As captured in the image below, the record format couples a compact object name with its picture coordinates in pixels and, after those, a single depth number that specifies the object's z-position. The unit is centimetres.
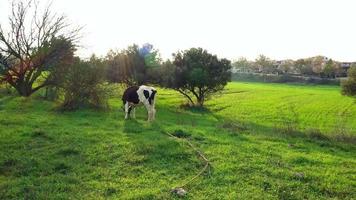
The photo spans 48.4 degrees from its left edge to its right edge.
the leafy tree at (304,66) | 14675
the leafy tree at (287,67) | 16538
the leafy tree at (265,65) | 17302
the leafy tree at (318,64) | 14025
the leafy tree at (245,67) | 19238
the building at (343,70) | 13988
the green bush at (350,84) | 4706
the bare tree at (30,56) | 3250
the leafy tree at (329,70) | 13050
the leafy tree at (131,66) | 5081
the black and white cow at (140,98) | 2227
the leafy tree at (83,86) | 2536
